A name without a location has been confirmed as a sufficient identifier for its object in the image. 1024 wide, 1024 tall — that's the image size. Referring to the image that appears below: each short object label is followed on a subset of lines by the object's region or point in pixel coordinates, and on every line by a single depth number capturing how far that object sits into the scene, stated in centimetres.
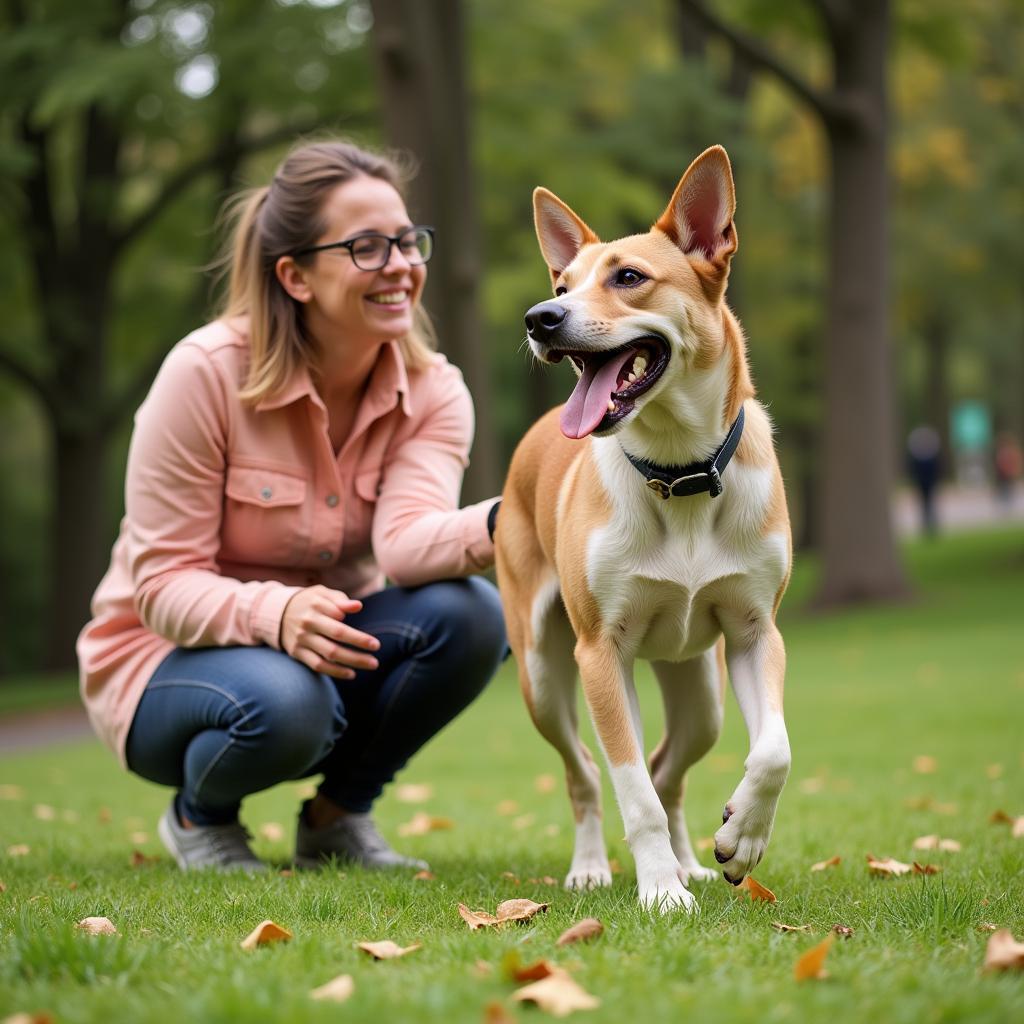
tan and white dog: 349
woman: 427
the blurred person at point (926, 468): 2953
